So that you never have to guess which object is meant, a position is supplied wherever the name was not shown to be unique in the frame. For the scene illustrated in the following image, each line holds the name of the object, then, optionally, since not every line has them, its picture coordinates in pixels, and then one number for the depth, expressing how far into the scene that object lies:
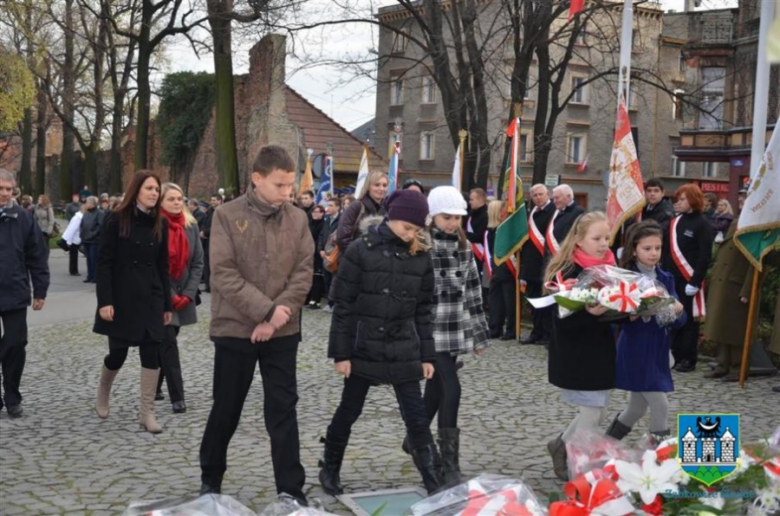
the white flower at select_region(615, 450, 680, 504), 3.69
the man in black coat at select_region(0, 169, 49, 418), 7.46
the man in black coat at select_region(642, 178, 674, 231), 10.84
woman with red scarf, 7.64
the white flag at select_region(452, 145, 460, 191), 14.38
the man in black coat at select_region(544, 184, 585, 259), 11.15
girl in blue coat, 5.80
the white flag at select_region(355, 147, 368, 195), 17.23
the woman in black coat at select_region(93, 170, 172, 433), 7.03
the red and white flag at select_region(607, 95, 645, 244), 10.99
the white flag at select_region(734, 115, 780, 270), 8.49
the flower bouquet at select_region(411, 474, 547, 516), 3.78
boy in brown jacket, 5.07
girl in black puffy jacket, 5.31
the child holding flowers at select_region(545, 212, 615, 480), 5.58
